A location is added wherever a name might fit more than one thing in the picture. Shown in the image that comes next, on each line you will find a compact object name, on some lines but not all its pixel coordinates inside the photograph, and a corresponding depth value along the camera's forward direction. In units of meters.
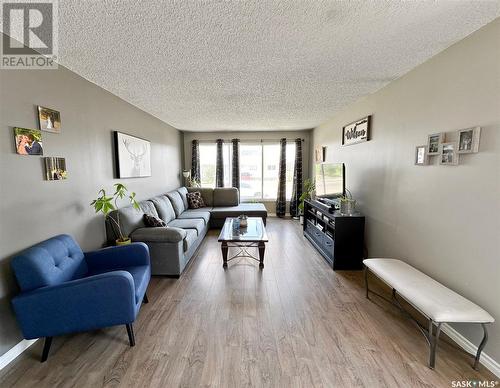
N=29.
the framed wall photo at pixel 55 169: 1.94
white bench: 1.46
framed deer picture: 3.04
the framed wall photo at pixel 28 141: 1.69
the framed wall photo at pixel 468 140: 1.61
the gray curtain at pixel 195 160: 6.05
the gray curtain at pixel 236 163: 6.01
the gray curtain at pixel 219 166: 6.02
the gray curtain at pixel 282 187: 6.06
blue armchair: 1.54
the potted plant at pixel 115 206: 2.37
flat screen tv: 3.41
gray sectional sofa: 2.77
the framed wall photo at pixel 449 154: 1.79
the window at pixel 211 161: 6.17
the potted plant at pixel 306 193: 4.96
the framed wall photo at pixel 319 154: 4.92
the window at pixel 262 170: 6.20
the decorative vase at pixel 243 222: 3.57
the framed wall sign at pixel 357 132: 3.11
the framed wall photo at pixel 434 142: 1.93
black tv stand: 2.98
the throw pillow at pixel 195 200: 5.25
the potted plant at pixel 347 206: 3.09
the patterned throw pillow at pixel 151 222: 3.08
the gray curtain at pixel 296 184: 6.05
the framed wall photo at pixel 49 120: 1.88
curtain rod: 6.08
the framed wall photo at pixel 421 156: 2.09
